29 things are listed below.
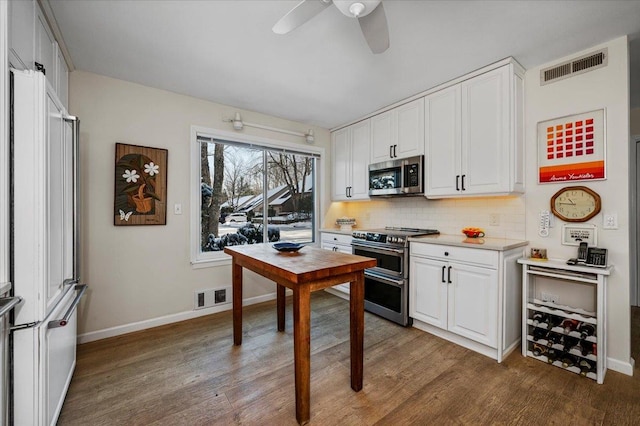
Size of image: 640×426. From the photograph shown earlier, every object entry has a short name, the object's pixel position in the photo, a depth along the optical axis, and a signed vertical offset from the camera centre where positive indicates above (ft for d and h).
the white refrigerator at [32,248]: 4.02 -0.52
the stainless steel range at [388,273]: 9.33 -2.17
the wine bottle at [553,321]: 7.17 -2.95
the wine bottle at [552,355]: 7.13 -3.77
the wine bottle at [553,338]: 7.12 -3.37
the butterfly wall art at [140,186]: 8.71 +0.92
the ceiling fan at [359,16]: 4.68 +3.60
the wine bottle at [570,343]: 6.89 -3.37
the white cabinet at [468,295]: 7.34 -2.45
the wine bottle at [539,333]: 7.41 -3.33
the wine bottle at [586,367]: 6.55 -3.75
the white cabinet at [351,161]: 12.50 +2.50
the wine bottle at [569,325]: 6.93 -2.96
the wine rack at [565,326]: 6.53 -2.97
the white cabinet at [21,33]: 4.17 +2.99
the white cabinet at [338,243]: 11.99 -1.41
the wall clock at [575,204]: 7.20 +0.23
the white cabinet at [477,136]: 7.86 +2.40
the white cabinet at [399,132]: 10.12 +3.22
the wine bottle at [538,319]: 7.37 -2.92
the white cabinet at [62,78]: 6.75 +3.58
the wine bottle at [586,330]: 6.67 -2.94
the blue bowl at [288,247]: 7.25 -0.92
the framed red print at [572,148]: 7.12 +1.76
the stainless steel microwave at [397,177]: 10.10 +1.41
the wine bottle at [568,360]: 6.87 -3.80
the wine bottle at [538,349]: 7.37 -3.74
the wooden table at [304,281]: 5.13 -1.42
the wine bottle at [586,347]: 6.63 -3.38
